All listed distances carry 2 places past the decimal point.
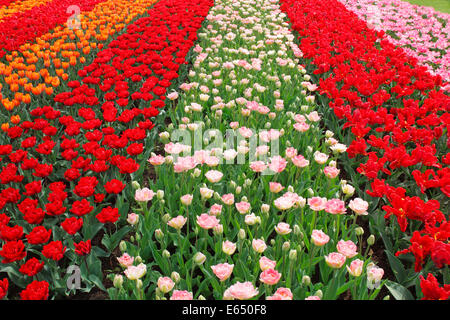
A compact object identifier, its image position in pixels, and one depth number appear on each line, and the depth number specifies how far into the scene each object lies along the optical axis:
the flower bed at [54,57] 4.39
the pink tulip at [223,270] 1.95
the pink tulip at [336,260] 1.99
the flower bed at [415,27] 6.85
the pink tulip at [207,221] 2.26
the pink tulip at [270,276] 1.88
